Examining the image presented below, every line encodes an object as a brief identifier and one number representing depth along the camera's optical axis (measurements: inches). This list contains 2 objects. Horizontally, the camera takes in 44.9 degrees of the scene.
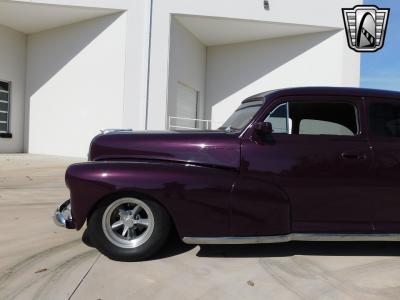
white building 593.3
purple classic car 172.1
